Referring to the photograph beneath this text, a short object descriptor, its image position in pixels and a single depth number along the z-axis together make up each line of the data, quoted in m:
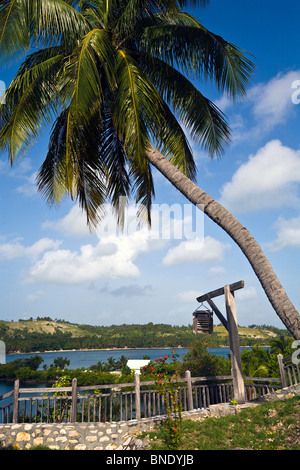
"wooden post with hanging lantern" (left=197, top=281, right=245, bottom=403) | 8.89
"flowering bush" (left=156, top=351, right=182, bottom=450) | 7.05
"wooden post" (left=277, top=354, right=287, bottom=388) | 10.28
